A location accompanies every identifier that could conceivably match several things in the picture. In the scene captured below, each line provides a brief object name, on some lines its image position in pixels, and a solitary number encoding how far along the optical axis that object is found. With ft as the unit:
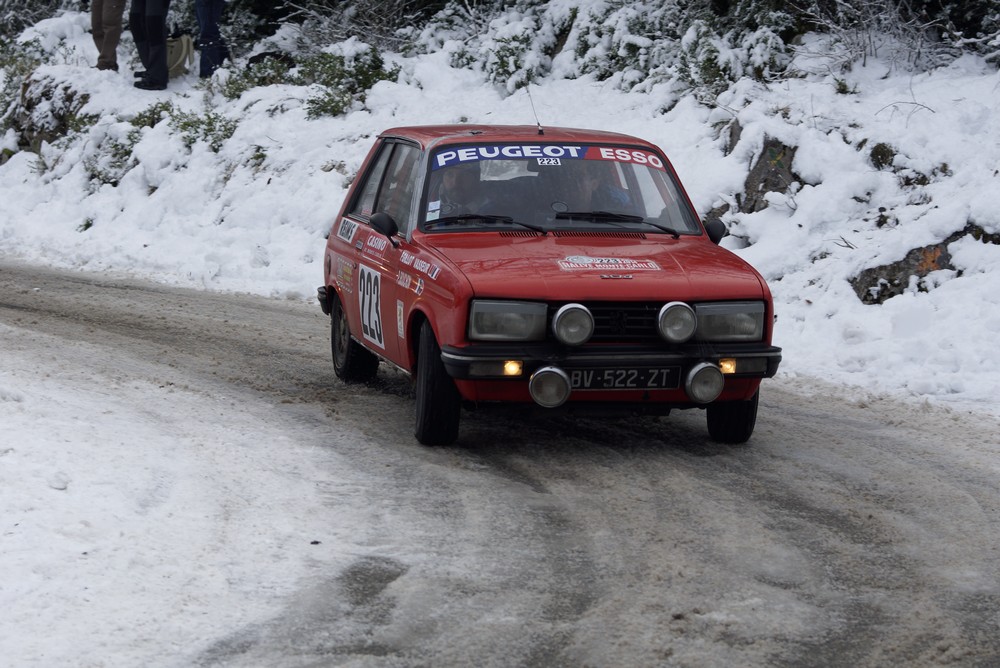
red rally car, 40.45
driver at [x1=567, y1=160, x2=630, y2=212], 47.65
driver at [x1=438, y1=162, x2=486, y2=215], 46.78
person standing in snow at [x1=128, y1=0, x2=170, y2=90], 121.90
